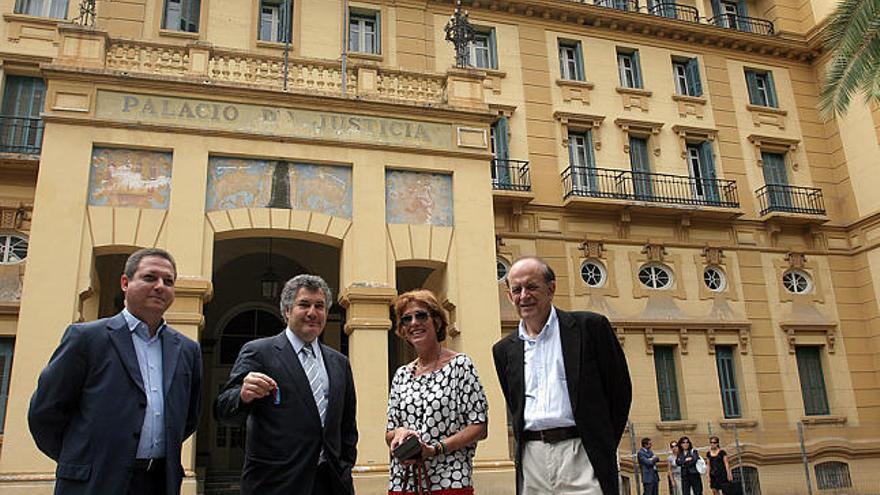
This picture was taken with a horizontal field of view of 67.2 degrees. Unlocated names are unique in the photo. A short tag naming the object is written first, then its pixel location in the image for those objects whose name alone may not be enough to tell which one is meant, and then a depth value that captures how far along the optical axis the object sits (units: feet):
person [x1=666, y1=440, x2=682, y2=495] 44.81
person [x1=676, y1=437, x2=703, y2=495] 42.01
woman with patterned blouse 13.29
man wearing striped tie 12.57
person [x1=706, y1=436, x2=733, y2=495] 41.68
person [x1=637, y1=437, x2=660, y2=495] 43.21
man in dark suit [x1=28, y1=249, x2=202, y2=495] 11.23
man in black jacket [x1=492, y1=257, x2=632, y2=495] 12.27
